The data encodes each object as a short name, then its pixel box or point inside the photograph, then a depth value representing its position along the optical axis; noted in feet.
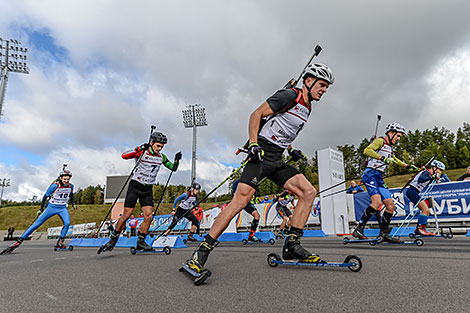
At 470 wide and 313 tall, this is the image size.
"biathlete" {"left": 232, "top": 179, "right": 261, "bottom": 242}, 29.09
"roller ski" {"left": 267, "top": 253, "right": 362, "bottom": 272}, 8.92
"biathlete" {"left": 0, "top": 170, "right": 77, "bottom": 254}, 25.76
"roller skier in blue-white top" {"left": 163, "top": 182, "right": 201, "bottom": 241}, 36.22
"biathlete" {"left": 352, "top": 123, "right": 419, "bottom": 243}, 19.54
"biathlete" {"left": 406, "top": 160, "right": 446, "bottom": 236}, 26.99
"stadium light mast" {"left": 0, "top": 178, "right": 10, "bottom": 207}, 212.91
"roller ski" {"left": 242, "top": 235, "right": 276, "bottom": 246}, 28.91
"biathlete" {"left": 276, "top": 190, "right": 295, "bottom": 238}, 38.34
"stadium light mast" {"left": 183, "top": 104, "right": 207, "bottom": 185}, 124.77
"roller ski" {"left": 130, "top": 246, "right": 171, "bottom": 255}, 17.74
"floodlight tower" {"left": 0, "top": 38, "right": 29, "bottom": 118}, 107.04
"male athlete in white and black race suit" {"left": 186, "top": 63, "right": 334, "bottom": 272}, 9.82
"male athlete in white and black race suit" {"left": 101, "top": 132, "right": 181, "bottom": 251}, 19.27
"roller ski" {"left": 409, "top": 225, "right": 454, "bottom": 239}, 27.86
